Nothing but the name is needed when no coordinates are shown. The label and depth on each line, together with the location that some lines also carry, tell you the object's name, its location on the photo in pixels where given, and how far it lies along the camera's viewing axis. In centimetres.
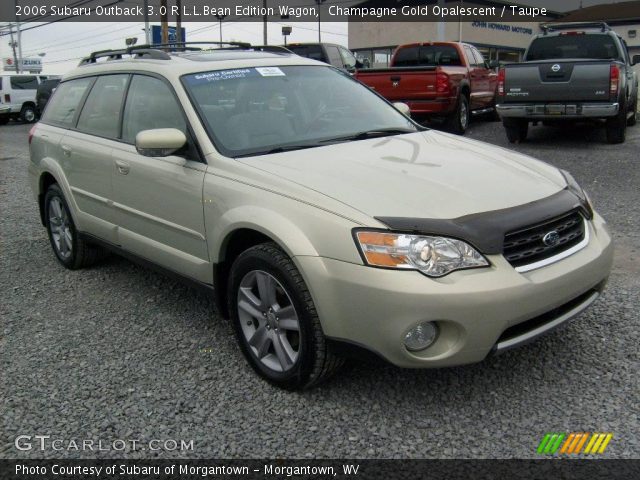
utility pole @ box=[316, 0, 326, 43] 4462
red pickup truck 1168
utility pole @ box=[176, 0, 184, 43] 2521
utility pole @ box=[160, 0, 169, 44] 2198
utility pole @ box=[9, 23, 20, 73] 5442
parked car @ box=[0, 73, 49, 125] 2638
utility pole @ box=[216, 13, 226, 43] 3957
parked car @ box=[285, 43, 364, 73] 1675
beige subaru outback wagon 271
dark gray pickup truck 973
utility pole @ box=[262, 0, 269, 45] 3728
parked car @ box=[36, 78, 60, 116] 2373
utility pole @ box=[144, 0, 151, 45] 2349
